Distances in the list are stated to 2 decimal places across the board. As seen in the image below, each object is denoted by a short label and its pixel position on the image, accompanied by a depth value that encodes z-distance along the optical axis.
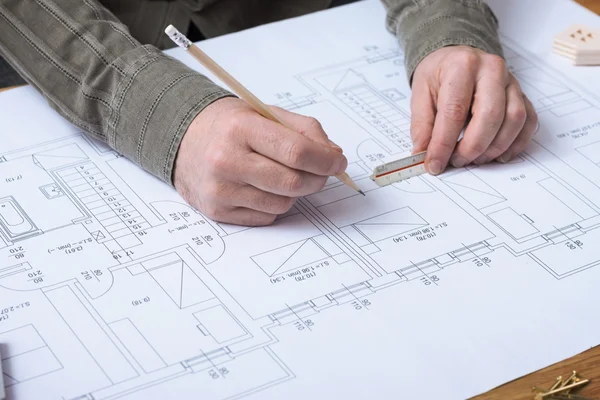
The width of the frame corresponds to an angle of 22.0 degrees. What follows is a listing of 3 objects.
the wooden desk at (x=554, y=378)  0.93
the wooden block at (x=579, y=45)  1.24
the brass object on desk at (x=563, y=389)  0.93
